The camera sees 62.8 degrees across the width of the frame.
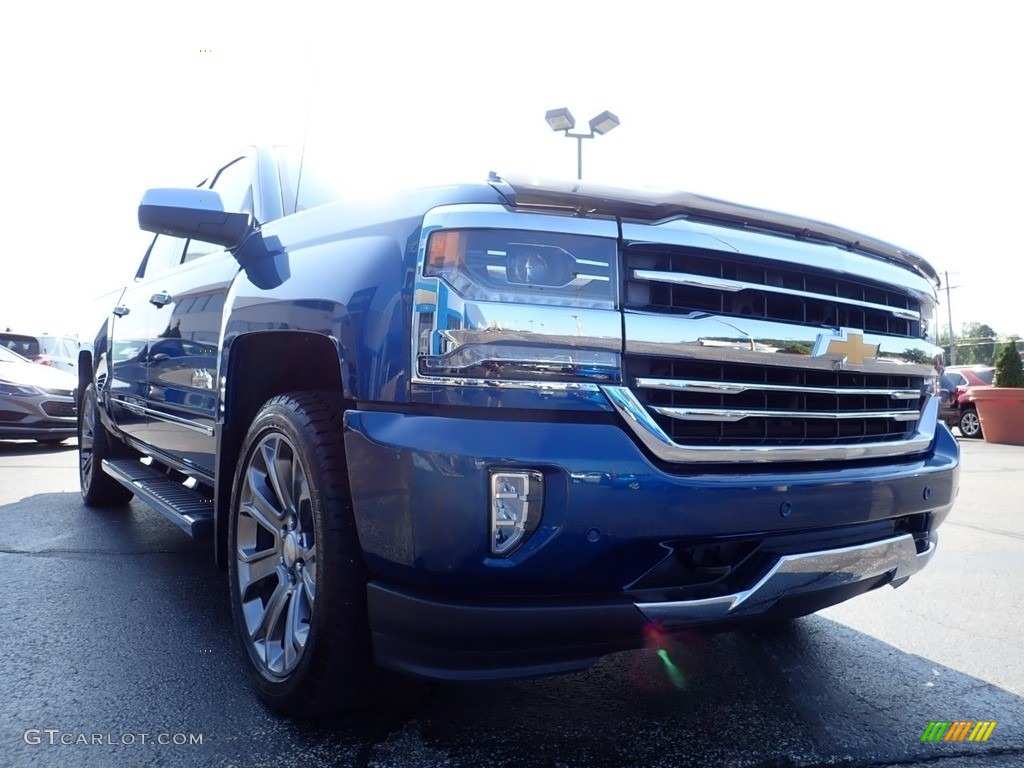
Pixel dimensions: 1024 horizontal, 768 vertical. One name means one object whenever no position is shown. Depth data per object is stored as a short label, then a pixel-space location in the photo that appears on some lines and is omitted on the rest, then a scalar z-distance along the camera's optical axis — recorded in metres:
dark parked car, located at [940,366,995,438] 15.42
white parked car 17.19
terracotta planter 13.20
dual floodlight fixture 6.70
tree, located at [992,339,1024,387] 13.55
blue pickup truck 1.82
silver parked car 9.76
